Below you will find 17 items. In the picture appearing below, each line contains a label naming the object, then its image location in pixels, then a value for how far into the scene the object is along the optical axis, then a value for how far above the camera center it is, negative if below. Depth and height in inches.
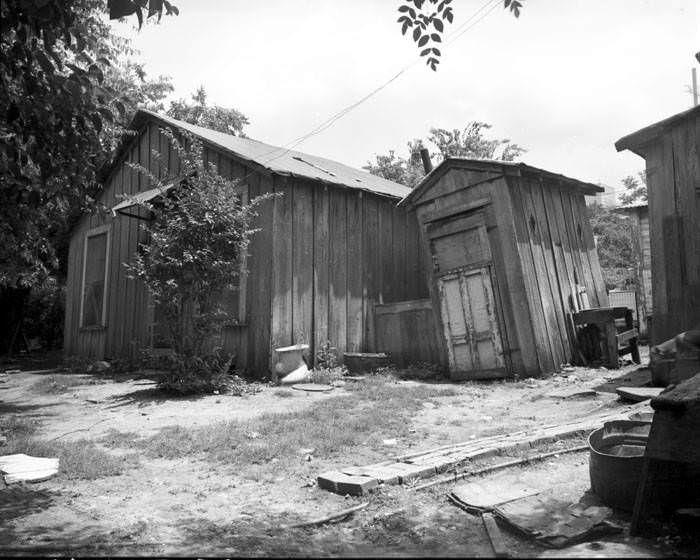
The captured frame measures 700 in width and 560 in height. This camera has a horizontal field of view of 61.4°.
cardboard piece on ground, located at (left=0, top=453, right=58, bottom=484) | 192.9 -19.1
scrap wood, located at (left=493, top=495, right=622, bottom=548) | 129.3 -34.7
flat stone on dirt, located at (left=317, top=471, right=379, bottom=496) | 170.2 -28.4
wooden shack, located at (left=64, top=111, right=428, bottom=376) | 426.6 +108.9
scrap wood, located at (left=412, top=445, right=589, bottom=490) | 176.4 -29.0
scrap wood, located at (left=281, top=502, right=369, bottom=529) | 148.2 -33.2
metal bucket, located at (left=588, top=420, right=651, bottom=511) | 142.6 -24.4
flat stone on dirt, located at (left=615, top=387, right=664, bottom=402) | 262.6 -13.7
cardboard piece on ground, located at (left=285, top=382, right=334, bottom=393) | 375.9 +0.4
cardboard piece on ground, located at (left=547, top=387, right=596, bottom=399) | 304.5 -13.5
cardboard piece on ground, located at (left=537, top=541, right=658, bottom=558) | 114.8 -36.8
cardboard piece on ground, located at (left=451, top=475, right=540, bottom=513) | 154.3 -32.3
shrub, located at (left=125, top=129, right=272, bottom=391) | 363.6 +83.7
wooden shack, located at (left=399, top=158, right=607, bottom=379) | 389.7 +73.5
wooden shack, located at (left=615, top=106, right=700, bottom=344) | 291.7 +70.9
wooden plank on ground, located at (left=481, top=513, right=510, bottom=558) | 125.5 -36.4
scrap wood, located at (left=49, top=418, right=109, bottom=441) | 260.2 -10.6
